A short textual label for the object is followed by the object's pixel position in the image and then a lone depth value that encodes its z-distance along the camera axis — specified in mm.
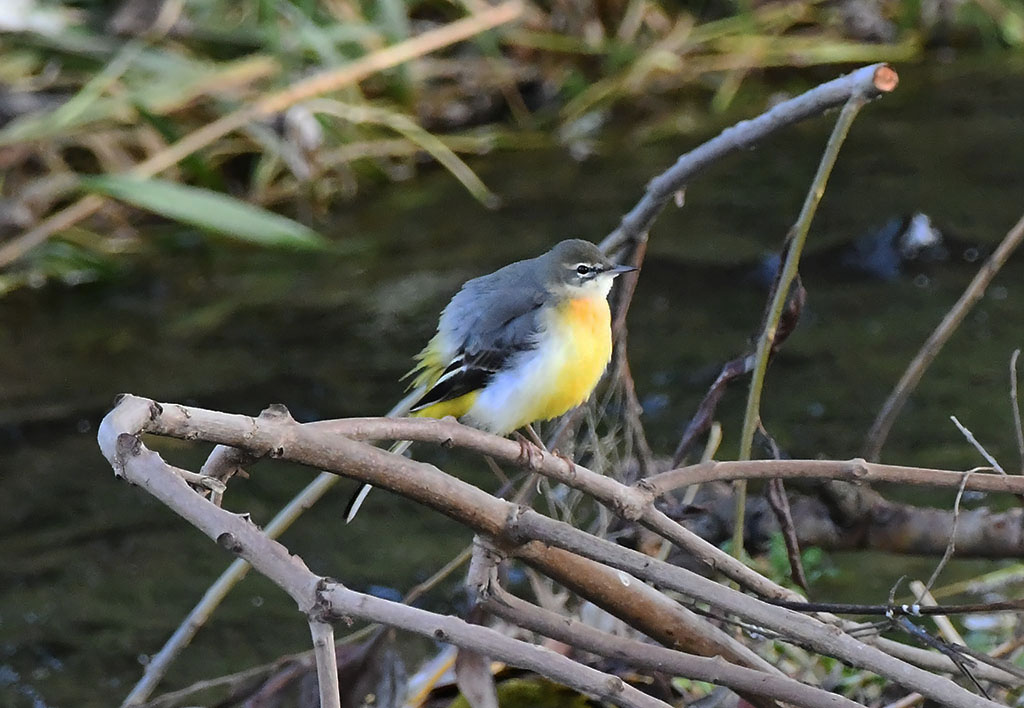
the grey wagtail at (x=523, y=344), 6133
